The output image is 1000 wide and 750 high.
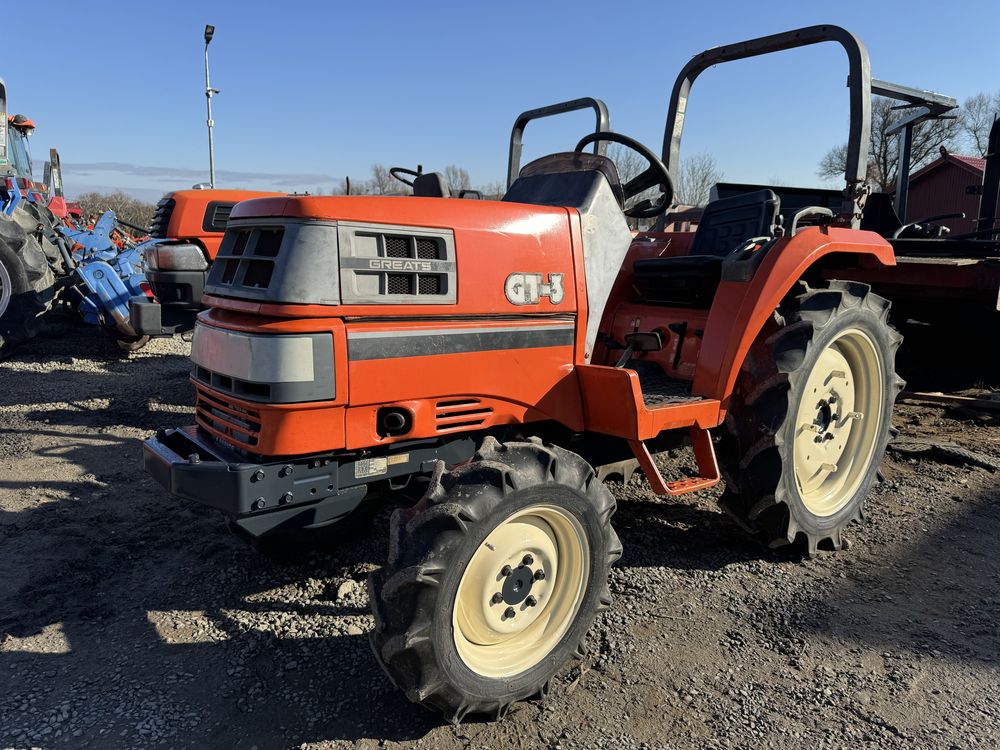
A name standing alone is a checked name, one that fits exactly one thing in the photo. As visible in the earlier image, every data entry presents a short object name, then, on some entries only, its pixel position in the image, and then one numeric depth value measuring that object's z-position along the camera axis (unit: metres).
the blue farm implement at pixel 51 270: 7.46
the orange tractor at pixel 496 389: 2.23
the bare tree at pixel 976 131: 36.01
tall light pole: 15.84
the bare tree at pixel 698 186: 18.94
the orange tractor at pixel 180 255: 6.27
